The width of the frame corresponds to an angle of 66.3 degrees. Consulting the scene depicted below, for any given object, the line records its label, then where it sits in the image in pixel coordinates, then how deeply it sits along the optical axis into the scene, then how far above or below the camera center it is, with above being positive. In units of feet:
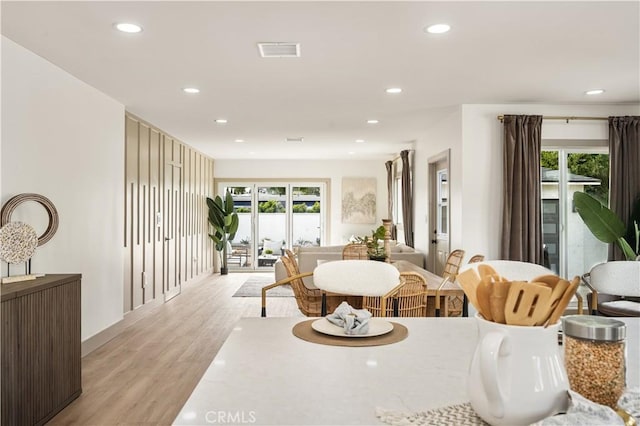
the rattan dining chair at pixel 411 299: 10.85 -1.92
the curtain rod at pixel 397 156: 27.17 +3.69
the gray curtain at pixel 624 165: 17.56 +1.73
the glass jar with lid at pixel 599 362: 2.65 -0.81
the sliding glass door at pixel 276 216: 36.76 -0.10
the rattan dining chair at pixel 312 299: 13.79 -2.45
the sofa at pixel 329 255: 23.39 -1.99
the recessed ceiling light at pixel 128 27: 10.16 +3.95
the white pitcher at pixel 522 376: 2.60 -0.87
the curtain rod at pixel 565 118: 17.76 +3.47
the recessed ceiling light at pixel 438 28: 10.28 +3.95
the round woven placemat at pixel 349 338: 4.48 -1.17
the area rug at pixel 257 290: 26.16 -4.23
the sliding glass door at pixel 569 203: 18.67 +0.40
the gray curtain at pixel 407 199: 27.20 +0.83
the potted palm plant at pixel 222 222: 34.12 -0.52
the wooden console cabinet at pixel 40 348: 8.89 -2.66
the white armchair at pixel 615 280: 7.26 -1.01
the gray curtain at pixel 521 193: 17.29 +0.73
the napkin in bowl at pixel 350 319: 4.66 -1.04
